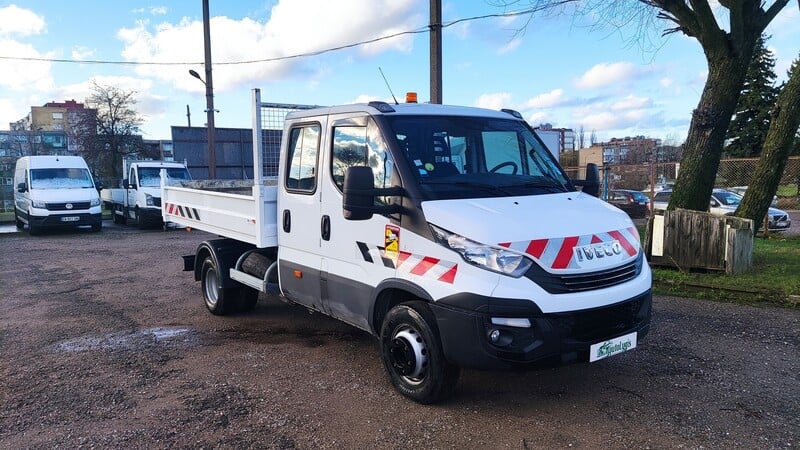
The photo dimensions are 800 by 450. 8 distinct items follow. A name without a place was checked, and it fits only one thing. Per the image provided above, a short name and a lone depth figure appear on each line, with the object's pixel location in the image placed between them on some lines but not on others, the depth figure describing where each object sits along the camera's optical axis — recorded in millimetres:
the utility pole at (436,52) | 10812
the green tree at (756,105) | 35656
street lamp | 18078
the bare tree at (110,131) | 33812
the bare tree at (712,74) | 9461
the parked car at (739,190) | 21078
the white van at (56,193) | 16844
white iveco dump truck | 3729
